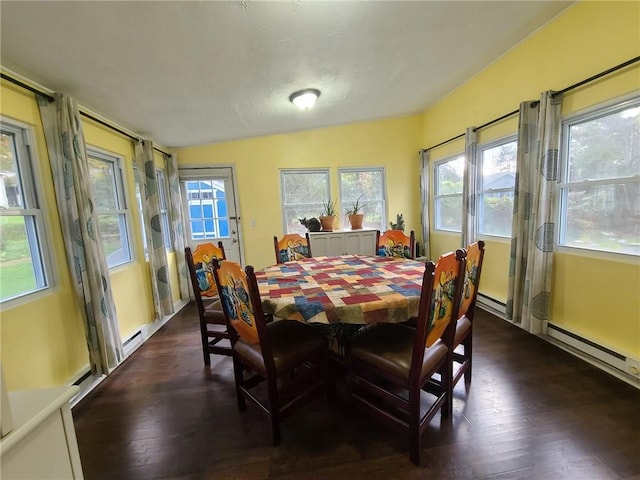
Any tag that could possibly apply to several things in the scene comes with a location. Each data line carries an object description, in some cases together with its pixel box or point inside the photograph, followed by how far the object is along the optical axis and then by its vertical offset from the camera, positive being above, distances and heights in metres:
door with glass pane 3.94 +0.11
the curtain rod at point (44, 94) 1.58 +0.85
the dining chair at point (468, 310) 1.56 -0.67
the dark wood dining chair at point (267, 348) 1.37 -0.77
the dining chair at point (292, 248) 2.87 -0.40
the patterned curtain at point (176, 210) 3.65 +0.09
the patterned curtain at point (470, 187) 3.15 +0.19
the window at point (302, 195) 4.18 +0.24
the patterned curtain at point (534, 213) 2.22 -0.12
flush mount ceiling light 2.56 +1.08
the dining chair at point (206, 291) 2.15 -0.63
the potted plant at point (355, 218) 4.05 -0.15
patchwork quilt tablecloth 1.38 -0.49
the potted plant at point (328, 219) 3.90 -0.14
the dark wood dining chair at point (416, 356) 1.24 -0.77
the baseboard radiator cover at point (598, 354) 1.78 -1.15
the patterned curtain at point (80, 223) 1.86 -0.02
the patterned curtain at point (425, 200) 4.19 +0.07
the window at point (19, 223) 1.62 +0.01
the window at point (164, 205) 3.59 +0.16
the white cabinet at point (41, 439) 0.56 -0.48
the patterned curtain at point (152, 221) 3.03 -0.04
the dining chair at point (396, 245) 2.76 -0.40
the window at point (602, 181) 1.85 +0.12
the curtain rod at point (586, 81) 1.74 +0.84
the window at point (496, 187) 2.86 +0.16
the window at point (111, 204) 2.50 +0.15
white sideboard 3.85 -0.48
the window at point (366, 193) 4.29 +0.23
